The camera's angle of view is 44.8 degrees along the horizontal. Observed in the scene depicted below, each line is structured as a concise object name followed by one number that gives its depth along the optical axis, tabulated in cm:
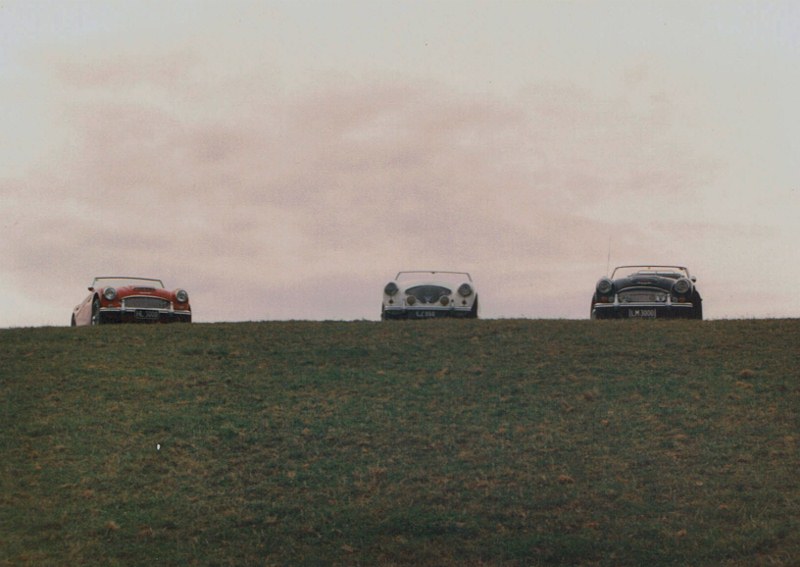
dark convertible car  2644
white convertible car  2733
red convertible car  2752
